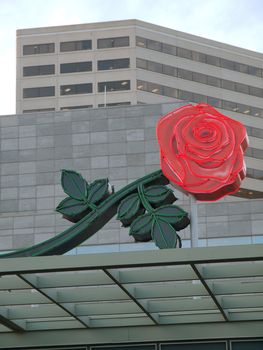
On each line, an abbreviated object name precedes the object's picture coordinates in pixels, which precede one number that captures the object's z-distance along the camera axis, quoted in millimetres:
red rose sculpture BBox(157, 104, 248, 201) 29812
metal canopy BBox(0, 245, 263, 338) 25766
